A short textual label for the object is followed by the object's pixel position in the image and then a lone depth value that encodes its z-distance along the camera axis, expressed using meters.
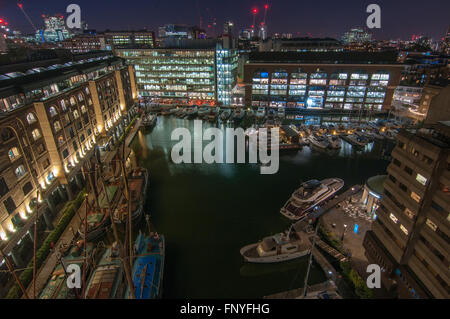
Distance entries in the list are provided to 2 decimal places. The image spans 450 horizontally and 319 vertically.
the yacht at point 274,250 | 29.56
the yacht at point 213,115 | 80.75
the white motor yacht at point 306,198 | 36.59
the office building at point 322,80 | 76.94
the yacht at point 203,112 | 83.31
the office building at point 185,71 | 88.19
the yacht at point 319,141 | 59.24
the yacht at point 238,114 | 80.31
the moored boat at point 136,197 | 35.41
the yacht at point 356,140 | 59.63
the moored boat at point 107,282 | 22.94
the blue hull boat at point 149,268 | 24.27
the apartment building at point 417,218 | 20.64
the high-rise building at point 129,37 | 173.75
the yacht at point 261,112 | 80.71
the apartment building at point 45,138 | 27.94
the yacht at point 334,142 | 59.10
